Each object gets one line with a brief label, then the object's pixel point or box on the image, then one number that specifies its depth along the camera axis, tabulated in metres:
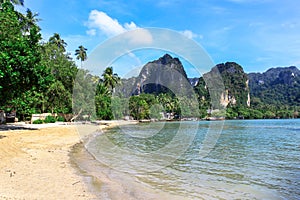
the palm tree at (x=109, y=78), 66.56
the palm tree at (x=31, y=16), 43.25
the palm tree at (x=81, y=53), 73.19
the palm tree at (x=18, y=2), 28.51
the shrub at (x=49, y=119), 39.01
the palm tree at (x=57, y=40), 59.94
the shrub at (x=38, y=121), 36.41
